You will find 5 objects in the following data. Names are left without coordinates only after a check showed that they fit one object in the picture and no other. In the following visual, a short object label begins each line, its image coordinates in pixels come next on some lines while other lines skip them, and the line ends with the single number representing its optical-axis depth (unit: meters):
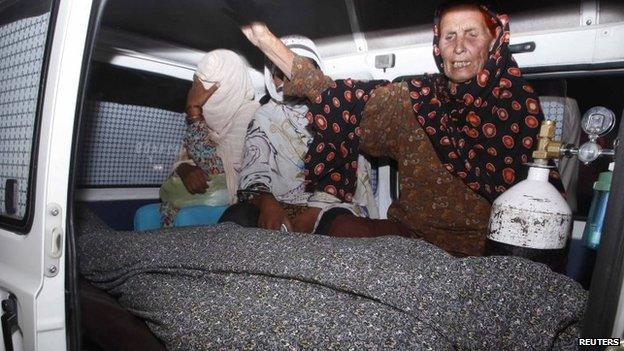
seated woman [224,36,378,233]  2.23
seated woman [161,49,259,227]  2.77
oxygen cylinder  1.28
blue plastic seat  2.48
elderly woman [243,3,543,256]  1.76
